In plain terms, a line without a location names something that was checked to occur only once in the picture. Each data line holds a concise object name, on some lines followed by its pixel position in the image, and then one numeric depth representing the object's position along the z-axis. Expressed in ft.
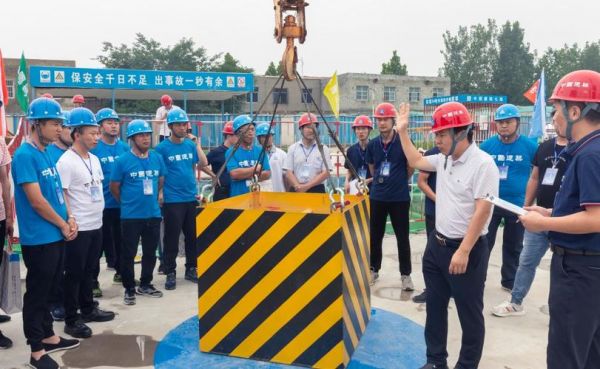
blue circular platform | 11.40
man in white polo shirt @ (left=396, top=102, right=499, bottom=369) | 9.83
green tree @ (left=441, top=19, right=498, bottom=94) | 193.67
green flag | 27.96
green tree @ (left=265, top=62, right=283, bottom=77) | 172.79
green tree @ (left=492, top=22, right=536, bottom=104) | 187.01
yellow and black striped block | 10.85
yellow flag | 40.14
